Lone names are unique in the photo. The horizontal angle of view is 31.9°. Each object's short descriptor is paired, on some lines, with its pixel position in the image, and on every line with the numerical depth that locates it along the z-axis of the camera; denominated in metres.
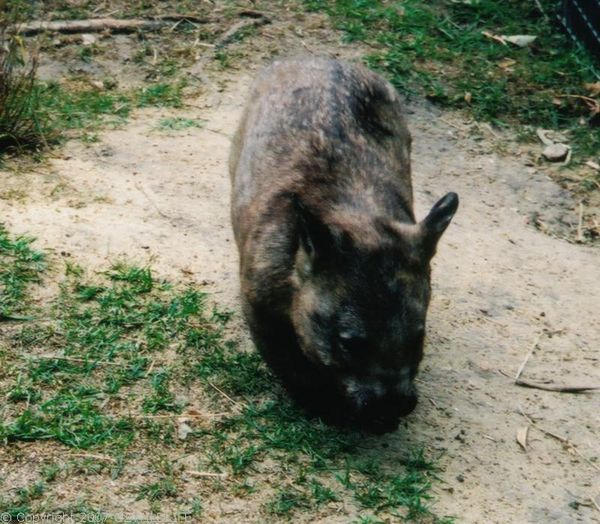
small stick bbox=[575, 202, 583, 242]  6.48
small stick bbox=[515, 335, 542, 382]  5.04
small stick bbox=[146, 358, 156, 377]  4.61
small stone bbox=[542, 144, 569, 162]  7.21
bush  6.22
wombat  4.07
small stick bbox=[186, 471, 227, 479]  4.03
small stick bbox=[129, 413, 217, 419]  4.32
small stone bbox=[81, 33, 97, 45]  7.84
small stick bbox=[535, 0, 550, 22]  8.78
